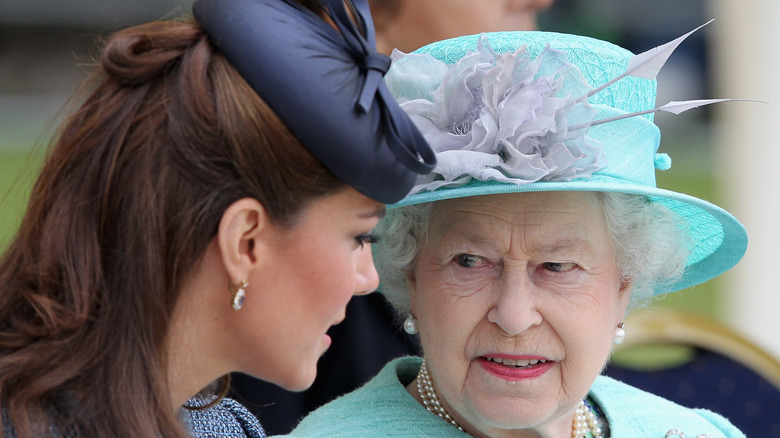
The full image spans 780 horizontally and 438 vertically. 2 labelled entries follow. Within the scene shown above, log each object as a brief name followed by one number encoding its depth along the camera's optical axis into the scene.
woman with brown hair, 4.80
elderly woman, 4.93
